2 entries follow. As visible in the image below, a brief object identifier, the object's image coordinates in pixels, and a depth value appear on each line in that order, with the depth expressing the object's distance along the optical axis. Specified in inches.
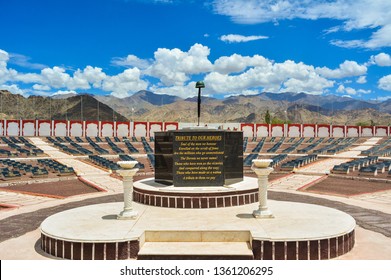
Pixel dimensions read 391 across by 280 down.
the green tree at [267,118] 4109.3
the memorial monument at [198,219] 375.2
